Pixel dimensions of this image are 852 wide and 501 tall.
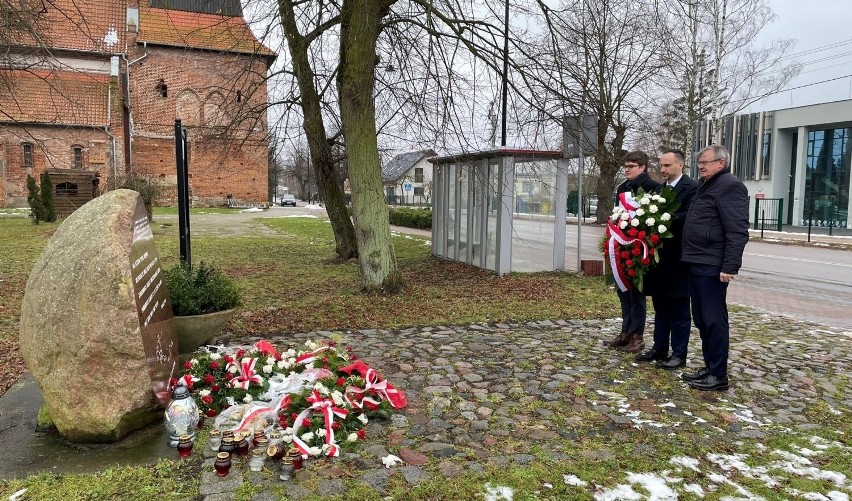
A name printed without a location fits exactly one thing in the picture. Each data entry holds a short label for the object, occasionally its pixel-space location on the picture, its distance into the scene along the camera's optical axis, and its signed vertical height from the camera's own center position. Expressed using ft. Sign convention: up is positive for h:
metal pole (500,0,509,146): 29.50 +6.93
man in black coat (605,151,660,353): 19.35 -3.24
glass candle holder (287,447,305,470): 11.29 -4.84
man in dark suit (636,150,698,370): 18.03 -2.39
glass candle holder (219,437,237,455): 11.64 -4.75
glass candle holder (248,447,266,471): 11.35 -4.97
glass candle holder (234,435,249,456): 11.75 -4.82
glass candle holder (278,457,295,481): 11.00 -4.95
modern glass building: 114.52 +9.60
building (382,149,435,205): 200.34 +6.34
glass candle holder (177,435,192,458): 11.73 -4.81
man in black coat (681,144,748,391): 15.56 -1.12
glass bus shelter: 39.06 -0.51
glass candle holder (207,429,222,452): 12.27 -4.95
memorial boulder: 11.55 -2.57
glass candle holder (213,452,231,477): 10.92 -4.81
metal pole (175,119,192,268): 20.99 +0.54
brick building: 132.98 +19.05
